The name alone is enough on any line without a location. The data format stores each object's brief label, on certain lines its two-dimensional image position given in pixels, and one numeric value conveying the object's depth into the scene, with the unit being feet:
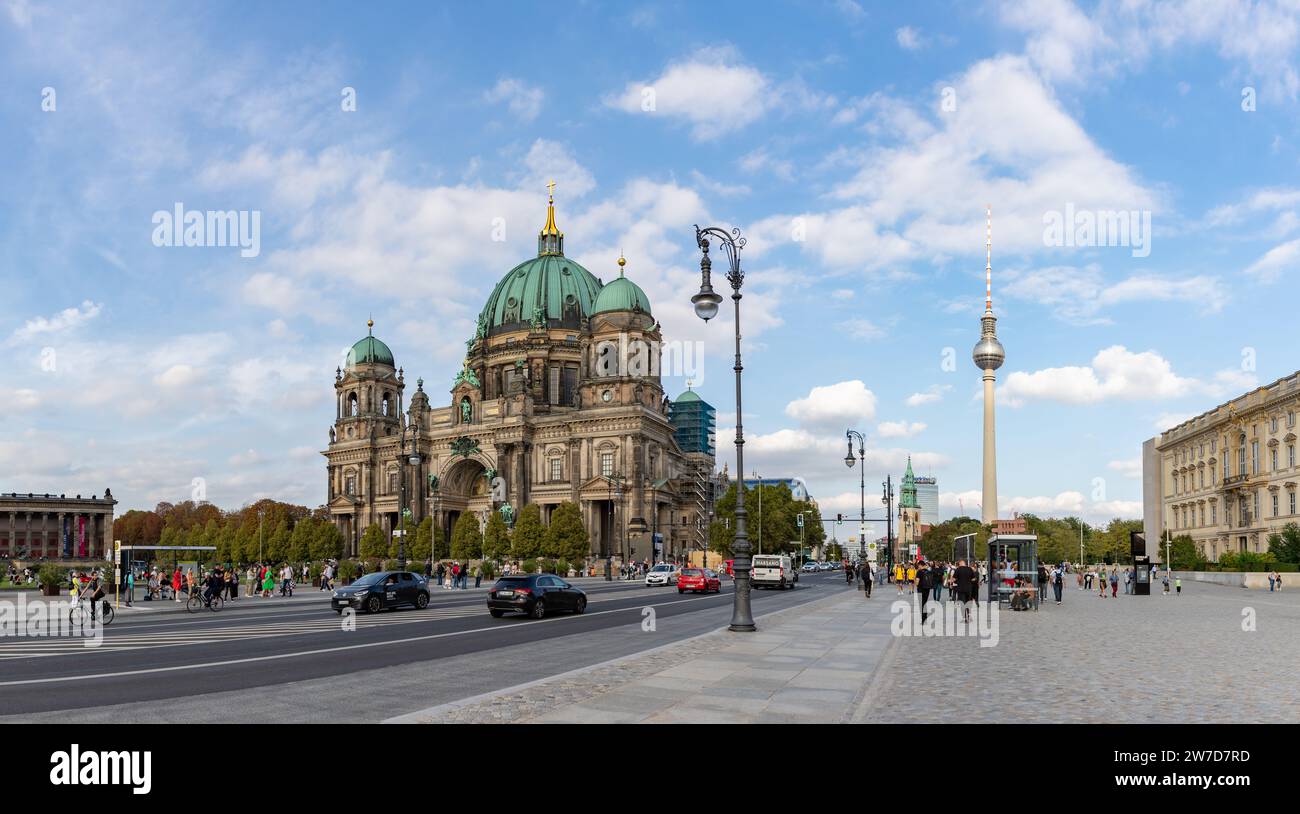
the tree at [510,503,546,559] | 302.04
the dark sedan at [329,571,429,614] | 109.60
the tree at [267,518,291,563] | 388.98
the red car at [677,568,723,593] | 164.45
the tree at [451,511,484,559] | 322.96
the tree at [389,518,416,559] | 351.64
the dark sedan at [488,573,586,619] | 98.58
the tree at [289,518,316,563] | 379.14
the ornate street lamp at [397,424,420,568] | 163.63
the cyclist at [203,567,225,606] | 123.75
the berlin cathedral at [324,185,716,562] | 333.01
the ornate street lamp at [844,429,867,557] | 205.79
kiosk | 126.93
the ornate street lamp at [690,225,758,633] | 76.07
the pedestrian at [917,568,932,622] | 102.82
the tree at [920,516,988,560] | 565.12
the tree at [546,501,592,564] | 294.46
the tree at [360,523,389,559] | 347.56
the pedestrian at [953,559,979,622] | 88.71
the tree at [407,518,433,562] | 342.68
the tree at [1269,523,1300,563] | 208.85
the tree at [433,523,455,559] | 345.00
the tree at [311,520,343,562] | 375.66
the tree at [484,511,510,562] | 318.65
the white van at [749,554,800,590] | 189.88
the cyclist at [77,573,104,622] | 94.18
